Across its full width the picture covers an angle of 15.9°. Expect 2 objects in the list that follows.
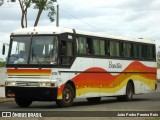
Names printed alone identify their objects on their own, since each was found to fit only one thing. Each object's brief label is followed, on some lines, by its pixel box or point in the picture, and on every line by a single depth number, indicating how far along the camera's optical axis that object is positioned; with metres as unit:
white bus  22.86
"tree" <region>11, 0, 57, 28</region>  35.53
